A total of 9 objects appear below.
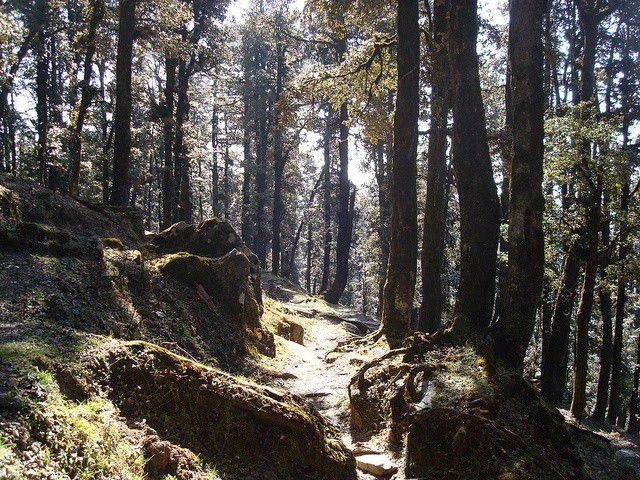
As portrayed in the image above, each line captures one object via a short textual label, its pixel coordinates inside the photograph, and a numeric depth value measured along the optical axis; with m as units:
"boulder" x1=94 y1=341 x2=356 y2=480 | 3.40
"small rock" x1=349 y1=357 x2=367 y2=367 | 8.34
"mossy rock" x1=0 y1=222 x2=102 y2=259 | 5.81
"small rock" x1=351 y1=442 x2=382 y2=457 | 5.06
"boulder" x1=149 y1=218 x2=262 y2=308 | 9.75
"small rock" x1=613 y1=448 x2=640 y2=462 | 7.64
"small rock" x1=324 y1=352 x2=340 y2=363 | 9.45
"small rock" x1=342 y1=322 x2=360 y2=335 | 15.52
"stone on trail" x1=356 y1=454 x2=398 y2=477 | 4.55
